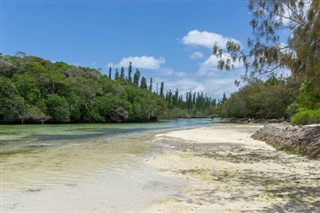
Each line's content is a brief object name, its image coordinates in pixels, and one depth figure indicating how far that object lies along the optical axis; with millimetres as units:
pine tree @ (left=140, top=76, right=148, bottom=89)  99788
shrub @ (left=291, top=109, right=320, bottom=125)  17656
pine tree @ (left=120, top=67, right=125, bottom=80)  98325
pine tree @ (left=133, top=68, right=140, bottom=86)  100375
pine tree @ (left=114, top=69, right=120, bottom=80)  92750
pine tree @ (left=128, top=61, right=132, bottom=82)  100000
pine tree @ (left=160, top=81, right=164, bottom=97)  114938
